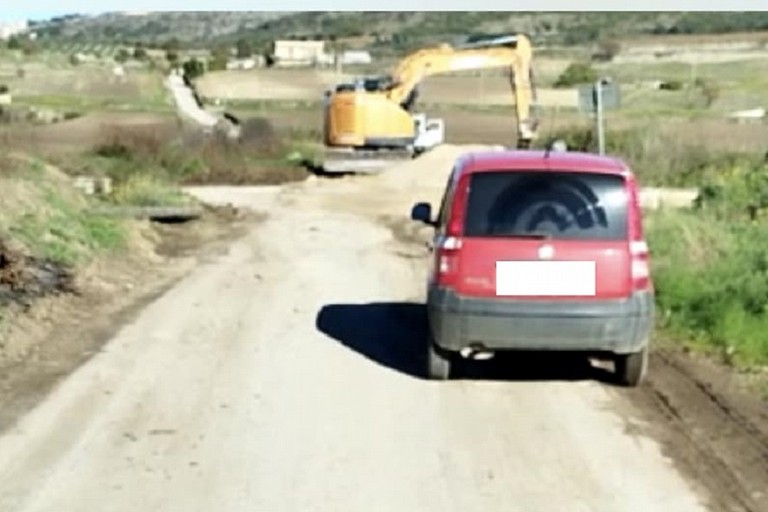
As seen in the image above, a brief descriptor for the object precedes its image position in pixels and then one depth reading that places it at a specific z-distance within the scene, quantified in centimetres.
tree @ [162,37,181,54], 15225
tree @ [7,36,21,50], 13888
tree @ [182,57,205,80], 10025
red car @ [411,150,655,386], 1180
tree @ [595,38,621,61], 11900
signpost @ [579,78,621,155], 2319
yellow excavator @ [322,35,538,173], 3925
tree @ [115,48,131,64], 13675
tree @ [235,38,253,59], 13748
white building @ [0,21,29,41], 12789
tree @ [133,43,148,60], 13723
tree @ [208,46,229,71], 10889
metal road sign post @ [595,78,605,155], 2305
